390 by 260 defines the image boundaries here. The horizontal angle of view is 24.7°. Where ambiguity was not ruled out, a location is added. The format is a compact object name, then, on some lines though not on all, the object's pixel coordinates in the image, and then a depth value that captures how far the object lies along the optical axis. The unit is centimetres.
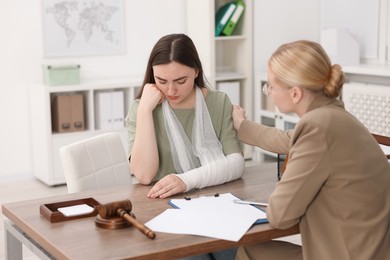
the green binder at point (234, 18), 759
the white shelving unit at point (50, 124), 671
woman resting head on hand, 327
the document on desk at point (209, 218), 249
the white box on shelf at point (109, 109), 699
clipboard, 281
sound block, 254
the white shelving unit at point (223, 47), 748
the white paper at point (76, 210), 272
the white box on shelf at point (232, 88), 771
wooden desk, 232
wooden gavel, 255
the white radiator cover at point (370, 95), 645
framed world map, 702
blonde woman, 248
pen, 282
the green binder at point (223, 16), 754
